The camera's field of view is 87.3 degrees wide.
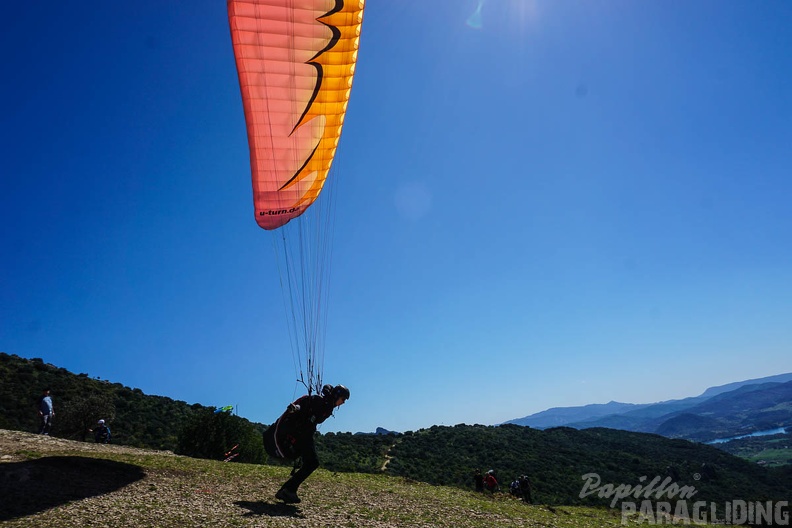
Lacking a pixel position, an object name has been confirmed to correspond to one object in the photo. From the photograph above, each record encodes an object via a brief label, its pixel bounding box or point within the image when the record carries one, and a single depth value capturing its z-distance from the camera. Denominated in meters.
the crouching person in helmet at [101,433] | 16.97
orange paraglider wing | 8.15
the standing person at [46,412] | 14.66
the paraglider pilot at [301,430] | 7.35
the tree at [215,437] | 19.77
